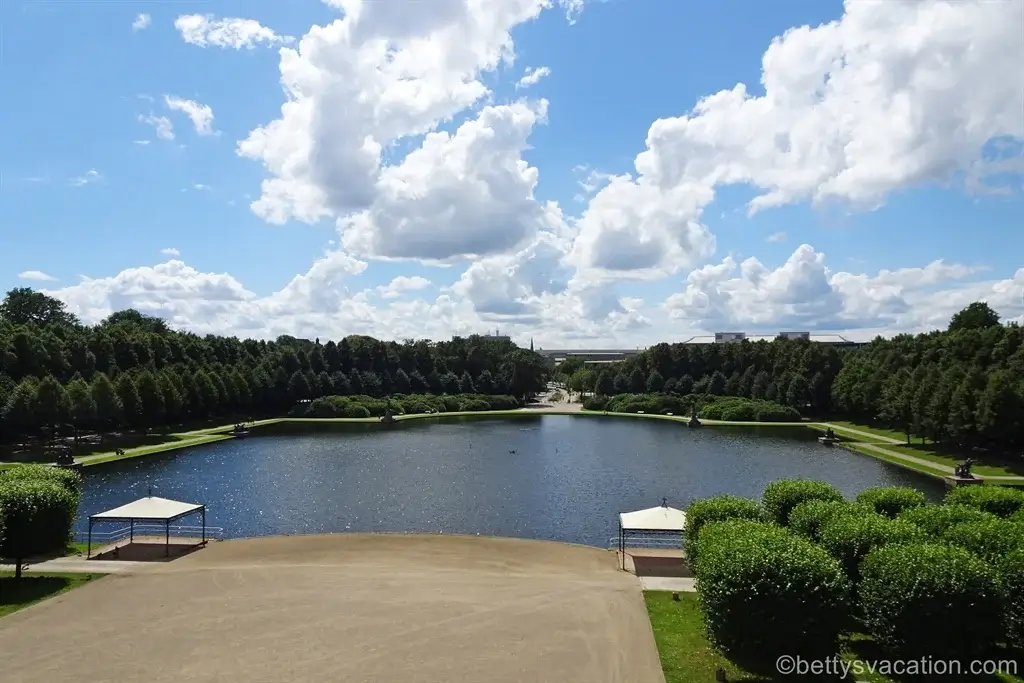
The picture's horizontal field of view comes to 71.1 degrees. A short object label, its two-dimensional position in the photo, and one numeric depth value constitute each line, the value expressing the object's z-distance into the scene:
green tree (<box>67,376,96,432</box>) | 73.94
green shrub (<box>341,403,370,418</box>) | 110.12
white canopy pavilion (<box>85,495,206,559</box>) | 32.44
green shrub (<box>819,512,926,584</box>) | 20.25
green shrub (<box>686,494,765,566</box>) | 25.14
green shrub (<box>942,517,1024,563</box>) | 19.44
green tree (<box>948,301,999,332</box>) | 117.56
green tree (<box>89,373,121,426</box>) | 76.81
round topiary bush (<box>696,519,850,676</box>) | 16.89
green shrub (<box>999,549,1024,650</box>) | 18.12
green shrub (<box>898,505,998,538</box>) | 22.22
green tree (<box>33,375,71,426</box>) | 70.62
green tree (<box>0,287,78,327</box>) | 133.00
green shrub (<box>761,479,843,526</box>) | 27.59
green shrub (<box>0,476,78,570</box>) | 27.09
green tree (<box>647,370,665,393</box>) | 129.50
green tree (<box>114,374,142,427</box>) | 80.31
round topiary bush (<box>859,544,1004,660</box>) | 16.36
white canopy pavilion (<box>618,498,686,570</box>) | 30.28
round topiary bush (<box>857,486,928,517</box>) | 26.34
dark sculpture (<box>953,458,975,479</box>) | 51.07
